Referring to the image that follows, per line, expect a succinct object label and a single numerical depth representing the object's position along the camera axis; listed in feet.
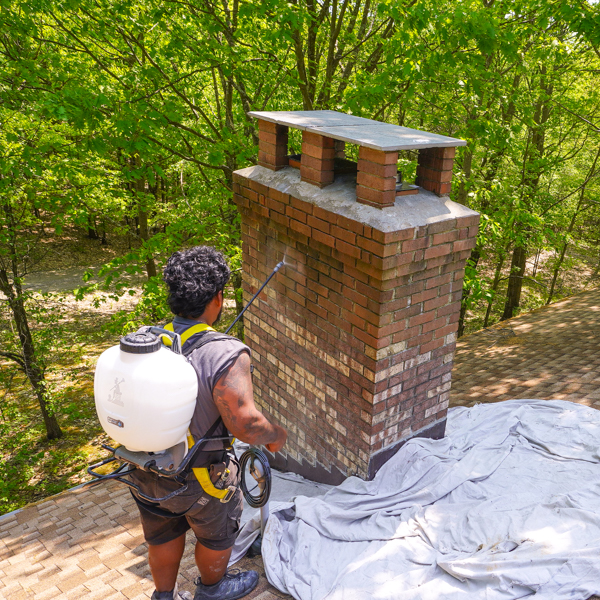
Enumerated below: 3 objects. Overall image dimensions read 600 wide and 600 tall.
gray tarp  7.79
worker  8.04
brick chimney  9.47
